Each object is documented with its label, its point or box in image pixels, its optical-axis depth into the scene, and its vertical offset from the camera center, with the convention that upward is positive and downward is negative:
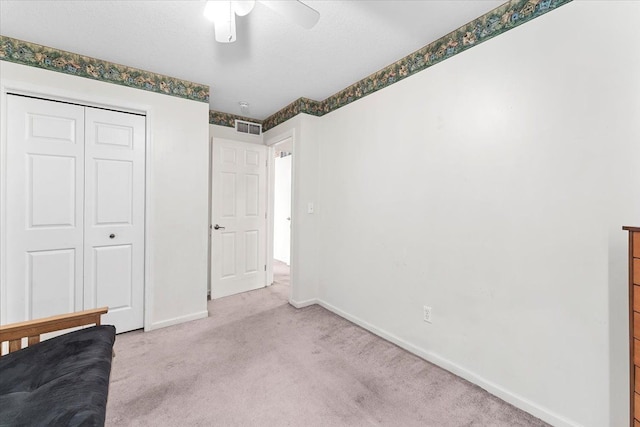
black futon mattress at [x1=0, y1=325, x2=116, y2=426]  0.90 -0.67
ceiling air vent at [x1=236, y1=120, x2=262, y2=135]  3.81 +1.19
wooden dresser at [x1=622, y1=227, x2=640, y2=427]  1.06 -0.41
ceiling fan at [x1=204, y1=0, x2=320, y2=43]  1.25 +0.95
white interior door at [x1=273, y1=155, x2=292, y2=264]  5.72 +0.07
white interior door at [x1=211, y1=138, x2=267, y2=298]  3.53 -0.10
